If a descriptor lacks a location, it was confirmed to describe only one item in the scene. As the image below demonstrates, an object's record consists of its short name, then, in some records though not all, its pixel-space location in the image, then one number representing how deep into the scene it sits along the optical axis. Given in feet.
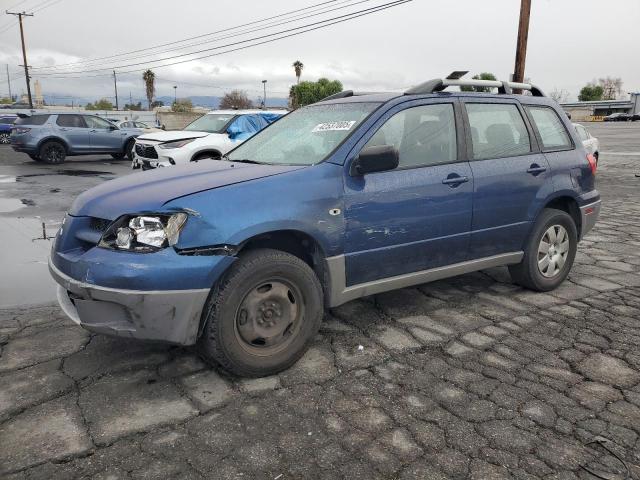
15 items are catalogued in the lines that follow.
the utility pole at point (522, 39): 52.75
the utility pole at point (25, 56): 155.94
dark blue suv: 9.37
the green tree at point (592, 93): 331.57
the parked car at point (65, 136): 57.00
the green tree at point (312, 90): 207.51
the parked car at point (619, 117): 235.81
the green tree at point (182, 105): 227.94
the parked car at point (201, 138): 34.81
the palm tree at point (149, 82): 266.16
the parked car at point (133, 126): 67.07
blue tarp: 36.78
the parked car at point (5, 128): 87.40
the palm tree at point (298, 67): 263.90
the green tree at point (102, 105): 314.35
